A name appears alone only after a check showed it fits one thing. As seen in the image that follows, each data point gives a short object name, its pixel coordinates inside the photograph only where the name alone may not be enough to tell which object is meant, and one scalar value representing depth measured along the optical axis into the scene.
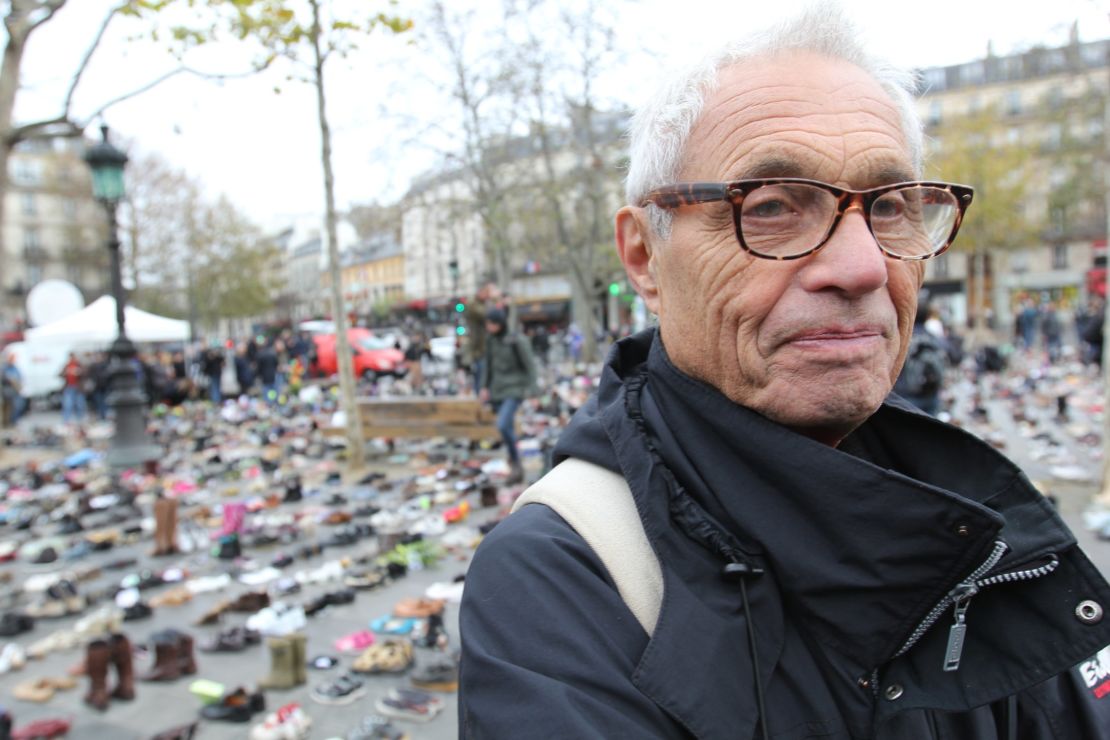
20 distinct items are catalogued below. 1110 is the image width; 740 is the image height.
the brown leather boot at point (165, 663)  4.30
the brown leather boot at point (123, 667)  4.10
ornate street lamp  10.28
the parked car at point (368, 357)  23.99
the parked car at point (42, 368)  24.94
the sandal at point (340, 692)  3.96
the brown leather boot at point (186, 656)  4.38
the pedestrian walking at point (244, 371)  23.58
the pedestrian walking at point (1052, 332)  21.20
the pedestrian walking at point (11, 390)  17.58
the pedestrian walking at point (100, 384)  19.30
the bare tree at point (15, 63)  5.47
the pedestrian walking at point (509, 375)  8.52
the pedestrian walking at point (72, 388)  18.65
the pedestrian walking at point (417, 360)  20.76
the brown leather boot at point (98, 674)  4.05
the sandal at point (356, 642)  4.59
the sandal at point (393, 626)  4.81
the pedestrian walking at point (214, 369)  21.81
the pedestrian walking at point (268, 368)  20.22
